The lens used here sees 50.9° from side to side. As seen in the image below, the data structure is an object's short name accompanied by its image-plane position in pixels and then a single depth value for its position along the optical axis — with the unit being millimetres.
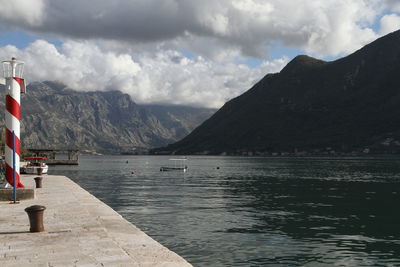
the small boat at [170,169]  132500
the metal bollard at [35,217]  17202
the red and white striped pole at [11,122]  26125
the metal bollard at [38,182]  38712
